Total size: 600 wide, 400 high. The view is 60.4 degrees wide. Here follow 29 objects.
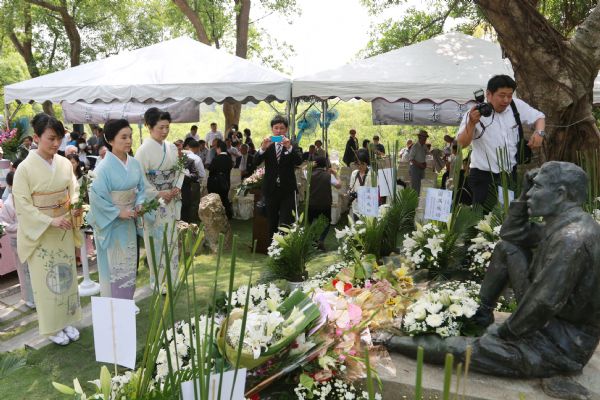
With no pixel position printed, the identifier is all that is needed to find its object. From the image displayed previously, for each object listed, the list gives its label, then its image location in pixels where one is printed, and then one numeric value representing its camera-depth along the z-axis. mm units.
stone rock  6152
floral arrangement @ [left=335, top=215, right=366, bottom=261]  3852
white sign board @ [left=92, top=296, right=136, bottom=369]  1738
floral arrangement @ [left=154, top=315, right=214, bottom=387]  2040
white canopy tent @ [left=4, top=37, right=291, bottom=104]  6488
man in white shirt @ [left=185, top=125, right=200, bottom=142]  11743
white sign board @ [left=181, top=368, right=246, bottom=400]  1492
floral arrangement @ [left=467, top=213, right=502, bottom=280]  3527
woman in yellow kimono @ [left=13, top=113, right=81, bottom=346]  3494
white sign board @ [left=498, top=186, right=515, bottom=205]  3421
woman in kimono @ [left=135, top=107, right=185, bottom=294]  4325
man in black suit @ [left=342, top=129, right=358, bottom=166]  11209
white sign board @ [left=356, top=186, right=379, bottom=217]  3803
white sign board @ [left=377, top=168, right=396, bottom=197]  4109
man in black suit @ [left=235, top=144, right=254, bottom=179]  9951
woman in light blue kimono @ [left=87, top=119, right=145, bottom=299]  3768
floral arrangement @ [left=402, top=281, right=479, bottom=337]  2422
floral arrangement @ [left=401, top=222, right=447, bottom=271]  3602
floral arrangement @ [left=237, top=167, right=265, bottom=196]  7207
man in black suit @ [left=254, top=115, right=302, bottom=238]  5445
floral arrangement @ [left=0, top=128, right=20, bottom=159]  7797
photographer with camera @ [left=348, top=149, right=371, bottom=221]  6191
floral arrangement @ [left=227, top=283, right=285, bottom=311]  2350
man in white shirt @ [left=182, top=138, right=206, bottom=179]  7437
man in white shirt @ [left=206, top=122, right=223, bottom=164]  12897
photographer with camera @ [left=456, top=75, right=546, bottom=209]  3711
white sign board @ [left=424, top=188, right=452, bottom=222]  3477
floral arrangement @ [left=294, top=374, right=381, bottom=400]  2059
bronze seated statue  1973
